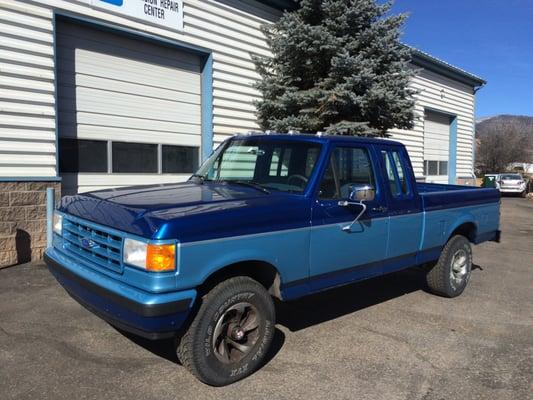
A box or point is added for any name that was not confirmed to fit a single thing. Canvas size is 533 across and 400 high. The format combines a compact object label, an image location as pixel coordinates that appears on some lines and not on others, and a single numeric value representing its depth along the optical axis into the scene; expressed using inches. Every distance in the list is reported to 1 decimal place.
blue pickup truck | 130.6
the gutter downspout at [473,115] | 858.1
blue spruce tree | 389.1
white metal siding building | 292.0
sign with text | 331.9
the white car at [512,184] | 1213.7
